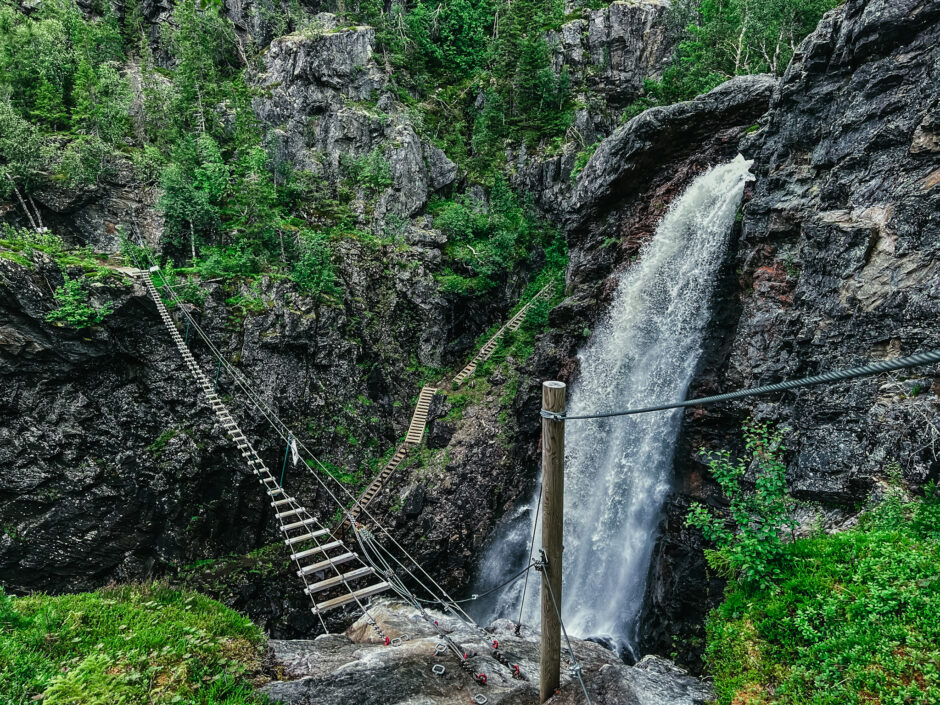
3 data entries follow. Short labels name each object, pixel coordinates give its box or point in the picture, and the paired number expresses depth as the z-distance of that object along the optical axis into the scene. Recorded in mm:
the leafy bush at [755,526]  6391
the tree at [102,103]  22625
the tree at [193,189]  21469
